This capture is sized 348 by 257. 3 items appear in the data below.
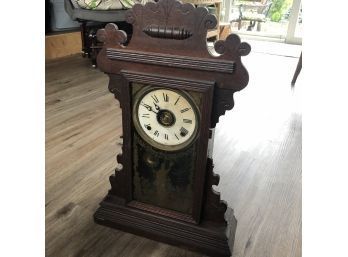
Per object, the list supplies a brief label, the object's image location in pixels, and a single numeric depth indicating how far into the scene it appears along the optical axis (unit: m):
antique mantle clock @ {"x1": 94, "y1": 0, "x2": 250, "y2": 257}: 0.69
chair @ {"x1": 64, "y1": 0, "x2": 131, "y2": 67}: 2.45
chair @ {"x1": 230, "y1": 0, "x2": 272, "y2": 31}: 4.75
